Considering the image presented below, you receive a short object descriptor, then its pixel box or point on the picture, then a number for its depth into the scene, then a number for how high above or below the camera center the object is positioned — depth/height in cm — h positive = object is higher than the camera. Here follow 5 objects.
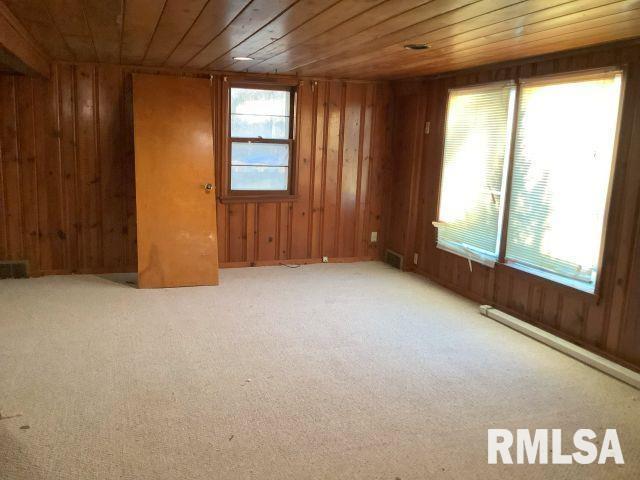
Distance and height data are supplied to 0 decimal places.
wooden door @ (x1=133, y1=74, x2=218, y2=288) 496 -33
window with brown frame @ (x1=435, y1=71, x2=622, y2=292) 362 -10
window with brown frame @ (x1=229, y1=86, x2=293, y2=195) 567 +12
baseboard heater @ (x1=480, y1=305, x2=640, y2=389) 330 -128
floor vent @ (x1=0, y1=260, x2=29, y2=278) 505 -120
